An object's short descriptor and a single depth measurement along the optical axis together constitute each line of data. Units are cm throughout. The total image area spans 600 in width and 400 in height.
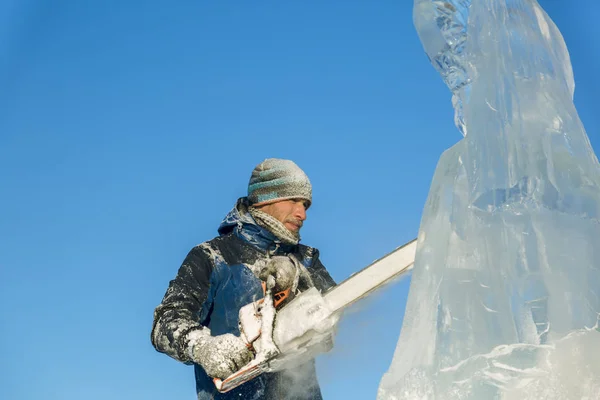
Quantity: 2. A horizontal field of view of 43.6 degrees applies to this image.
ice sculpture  214
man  361
